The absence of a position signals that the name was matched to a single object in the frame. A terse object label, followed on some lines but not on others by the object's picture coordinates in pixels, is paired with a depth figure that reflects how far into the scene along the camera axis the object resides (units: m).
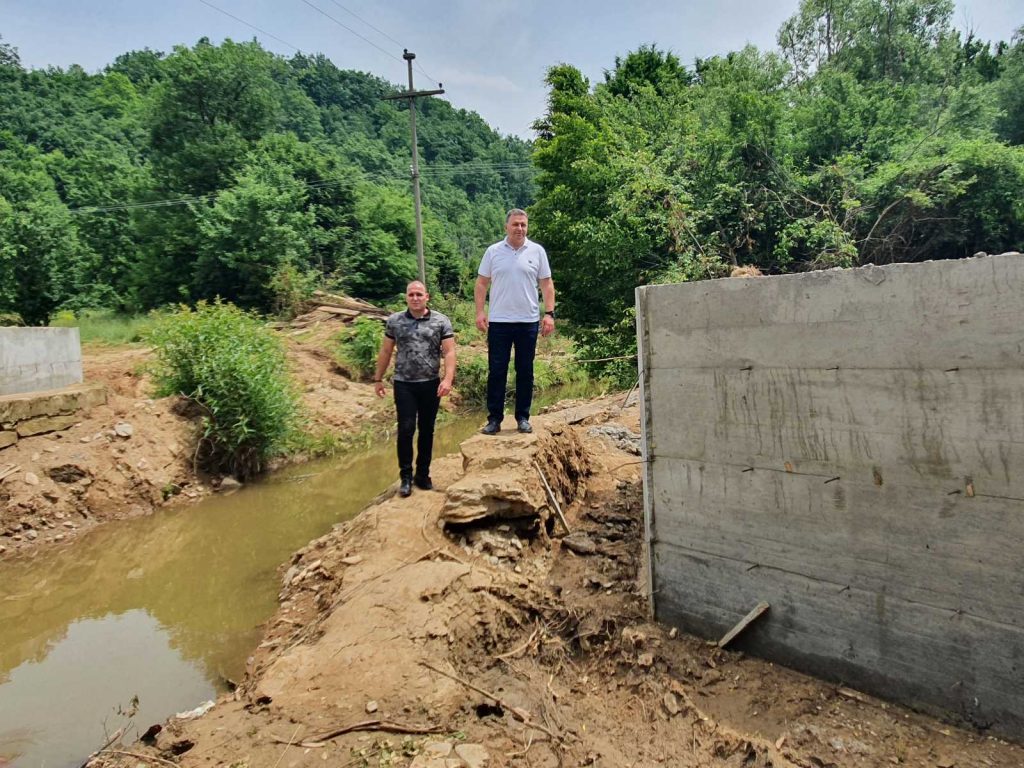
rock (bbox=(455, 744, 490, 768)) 2.52
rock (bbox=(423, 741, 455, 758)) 2.54
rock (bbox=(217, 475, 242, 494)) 8.23
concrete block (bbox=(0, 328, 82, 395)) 7.58
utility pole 16.53
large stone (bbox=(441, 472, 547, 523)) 4.40
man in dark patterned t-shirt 4.77
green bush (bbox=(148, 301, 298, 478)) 8.30
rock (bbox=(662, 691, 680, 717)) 2.98
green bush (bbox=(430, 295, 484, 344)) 21.09
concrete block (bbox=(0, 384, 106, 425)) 7.08
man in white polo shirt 4.83
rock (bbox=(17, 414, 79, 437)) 7.23
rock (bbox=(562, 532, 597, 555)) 4.42
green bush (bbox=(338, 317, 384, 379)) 14.43
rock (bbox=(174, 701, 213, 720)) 3.30
